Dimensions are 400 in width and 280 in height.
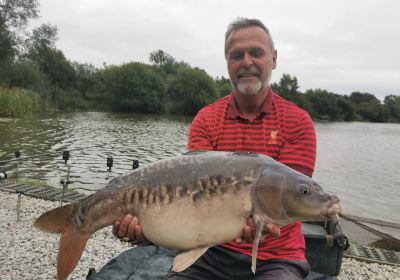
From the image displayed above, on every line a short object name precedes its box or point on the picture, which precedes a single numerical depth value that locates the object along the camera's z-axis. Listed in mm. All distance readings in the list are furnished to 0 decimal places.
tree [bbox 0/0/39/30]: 31328
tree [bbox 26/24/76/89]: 39906
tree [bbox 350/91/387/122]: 75188
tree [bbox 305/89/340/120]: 68562
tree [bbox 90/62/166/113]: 50781
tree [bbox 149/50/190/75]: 69894
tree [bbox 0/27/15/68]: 30020
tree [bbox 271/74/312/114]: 68750
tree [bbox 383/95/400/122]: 78188
